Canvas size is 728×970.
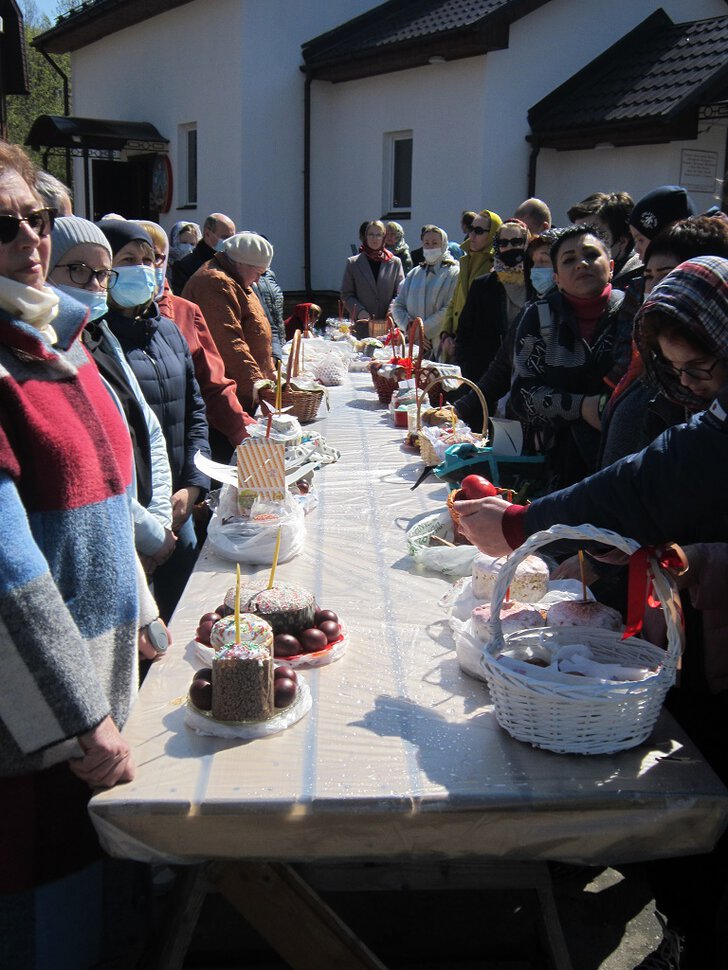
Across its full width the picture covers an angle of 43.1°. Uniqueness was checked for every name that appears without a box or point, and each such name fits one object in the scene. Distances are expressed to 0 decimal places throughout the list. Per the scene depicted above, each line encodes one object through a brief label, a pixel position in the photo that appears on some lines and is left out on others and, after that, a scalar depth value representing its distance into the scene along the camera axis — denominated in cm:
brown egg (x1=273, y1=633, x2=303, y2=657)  193
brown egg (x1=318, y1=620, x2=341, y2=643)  200
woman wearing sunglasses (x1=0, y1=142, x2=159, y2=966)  140
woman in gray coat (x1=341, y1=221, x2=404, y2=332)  841
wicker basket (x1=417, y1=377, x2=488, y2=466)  355
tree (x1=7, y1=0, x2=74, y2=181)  3900
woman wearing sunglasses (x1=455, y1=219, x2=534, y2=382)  533
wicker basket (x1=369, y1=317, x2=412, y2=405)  519
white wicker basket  152
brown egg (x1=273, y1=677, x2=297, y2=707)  171
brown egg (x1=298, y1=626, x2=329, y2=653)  196
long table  150
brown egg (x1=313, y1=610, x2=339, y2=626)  203
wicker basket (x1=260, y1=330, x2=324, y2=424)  468
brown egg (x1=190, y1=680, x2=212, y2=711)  168
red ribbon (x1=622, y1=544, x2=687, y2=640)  159
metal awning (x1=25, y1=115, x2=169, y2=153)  1552
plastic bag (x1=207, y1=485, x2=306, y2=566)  255
